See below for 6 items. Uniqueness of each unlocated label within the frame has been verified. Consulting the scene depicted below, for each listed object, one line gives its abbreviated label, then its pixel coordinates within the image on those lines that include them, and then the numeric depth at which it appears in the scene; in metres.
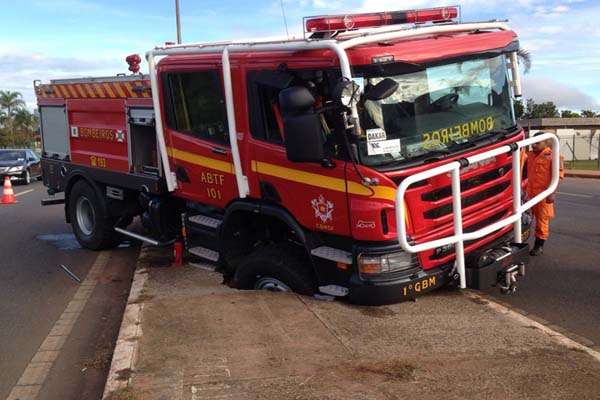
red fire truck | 4.62
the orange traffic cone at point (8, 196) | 16.32
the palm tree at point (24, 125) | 82.62
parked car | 24.48
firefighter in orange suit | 7.52
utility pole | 22.10
